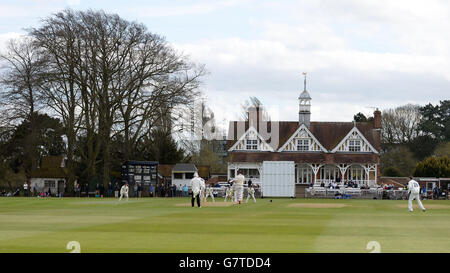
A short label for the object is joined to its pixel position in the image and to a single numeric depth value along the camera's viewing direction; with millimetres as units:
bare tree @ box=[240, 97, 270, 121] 83562
